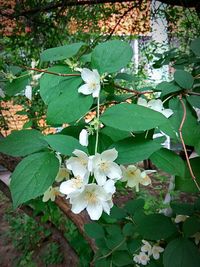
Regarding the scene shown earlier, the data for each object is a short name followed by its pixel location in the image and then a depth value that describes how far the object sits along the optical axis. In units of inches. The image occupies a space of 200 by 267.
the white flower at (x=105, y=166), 17.7
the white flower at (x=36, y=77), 28.0
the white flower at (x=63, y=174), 24.5
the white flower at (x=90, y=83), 21.5
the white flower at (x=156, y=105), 23.3
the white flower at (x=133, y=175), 25.7
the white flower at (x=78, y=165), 18.1
